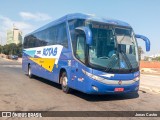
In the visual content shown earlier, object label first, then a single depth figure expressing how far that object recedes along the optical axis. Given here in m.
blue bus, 5.90
